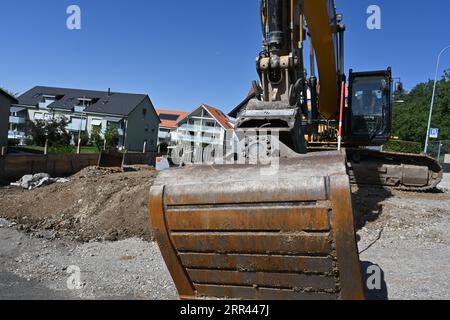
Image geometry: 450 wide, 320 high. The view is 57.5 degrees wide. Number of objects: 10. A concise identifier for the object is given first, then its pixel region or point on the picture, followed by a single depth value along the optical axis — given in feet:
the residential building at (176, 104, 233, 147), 147.13
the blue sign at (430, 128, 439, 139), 91.25
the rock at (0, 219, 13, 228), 22.90
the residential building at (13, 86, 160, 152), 165.58
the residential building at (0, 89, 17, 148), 87.86
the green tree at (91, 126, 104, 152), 146.20
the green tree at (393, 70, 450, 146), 156.46
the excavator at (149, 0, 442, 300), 8.42
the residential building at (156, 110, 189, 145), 221.87
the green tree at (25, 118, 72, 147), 137.08
